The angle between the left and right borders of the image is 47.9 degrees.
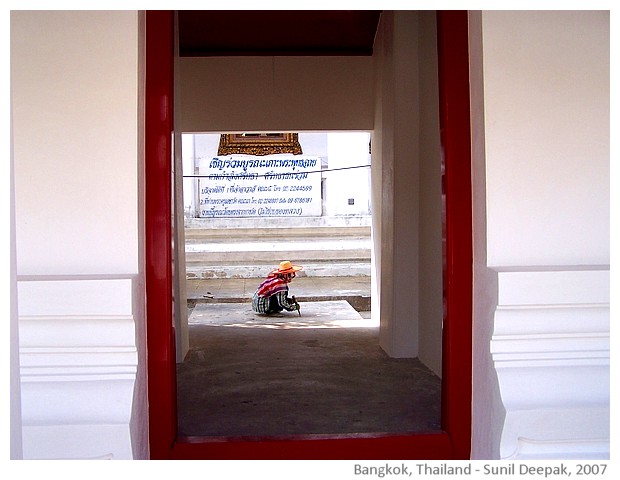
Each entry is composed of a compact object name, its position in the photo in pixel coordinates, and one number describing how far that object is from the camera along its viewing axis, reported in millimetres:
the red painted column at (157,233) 2549
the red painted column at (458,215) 2570
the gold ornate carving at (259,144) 13211
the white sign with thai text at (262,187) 18578
